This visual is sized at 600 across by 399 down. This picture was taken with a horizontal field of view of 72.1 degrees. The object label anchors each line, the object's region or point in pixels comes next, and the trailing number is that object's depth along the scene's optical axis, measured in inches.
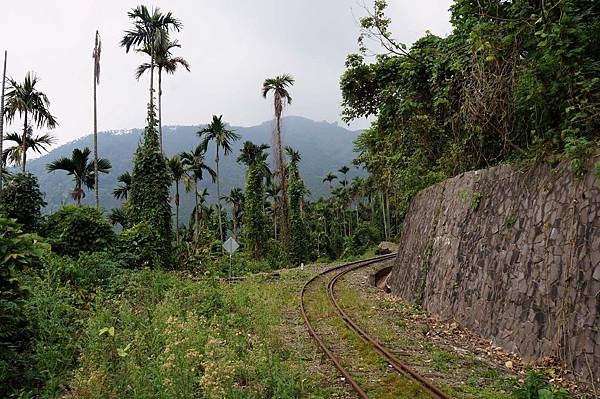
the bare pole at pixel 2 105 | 668.7
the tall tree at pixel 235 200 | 2295.8
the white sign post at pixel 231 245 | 701.6
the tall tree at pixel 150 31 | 956.6
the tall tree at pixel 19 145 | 841.5
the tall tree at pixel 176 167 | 1216.2
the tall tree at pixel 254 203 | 1368.1
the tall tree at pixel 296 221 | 1416.5
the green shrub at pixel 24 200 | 533.6
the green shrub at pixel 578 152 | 275.1
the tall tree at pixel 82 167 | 968.9
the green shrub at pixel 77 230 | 520.4
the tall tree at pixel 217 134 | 1333.7
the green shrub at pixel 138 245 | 633.0
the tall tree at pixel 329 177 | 2753.4
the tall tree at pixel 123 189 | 1391.6
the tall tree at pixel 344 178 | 2632.9
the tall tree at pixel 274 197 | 2111.5
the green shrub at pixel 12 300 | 191.5
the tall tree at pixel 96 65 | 881.3
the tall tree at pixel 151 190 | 841.5
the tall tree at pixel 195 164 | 1443.2
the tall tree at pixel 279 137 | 1208.8
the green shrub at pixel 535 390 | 202.4
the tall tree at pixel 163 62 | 1005.2
